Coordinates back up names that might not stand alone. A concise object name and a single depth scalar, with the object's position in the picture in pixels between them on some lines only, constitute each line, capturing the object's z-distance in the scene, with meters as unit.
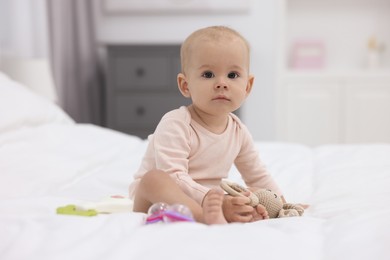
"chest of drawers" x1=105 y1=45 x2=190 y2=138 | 4.43
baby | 1.58
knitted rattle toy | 1.62
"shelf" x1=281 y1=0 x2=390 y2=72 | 5.04
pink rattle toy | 1.45
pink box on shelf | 5.04
